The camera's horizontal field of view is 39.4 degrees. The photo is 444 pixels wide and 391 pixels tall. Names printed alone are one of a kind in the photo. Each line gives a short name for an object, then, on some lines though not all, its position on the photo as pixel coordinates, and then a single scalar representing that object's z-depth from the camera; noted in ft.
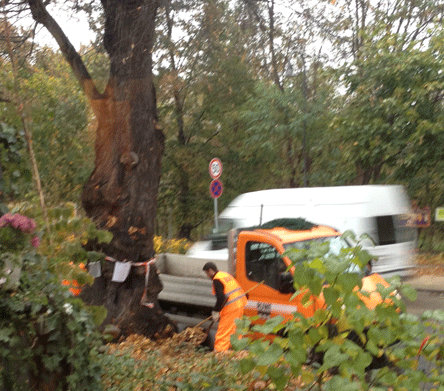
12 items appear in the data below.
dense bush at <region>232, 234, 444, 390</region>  9.36
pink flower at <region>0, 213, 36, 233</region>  11.30
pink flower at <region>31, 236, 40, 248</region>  12.00
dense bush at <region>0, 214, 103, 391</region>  10.85
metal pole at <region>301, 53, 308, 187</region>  74.05
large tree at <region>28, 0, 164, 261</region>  25.91
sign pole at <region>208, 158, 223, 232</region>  52.80
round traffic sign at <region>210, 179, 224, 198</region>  52.80
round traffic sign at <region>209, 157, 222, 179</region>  52.85
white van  40.93
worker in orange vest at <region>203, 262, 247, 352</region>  26.71
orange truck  27.40
